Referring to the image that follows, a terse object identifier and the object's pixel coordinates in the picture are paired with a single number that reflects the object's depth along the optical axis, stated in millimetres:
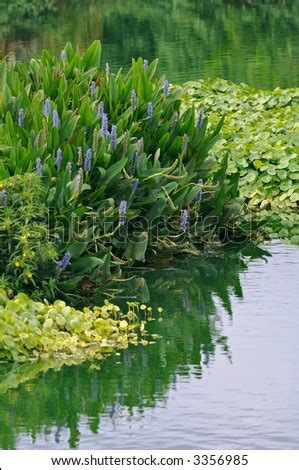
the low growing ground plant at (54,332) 16306
